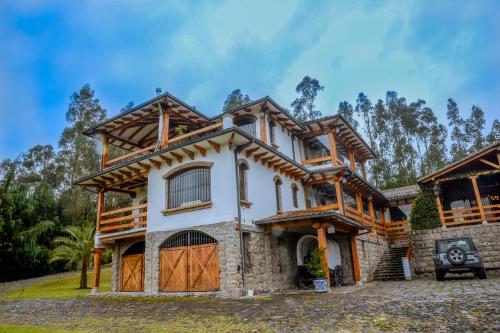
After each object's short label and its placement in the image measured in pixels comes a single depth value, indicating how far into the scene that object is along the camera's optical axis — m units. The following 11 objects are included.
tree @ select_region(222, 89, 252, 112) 51.34
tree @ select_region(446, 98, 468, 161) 47.13
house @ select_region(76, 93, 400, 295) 13.98
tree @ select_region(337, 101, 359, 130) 49.69
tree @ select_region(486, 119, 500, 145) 46.81
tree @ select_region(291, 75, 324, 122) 48.03
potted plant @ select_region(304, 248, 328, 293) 12.96
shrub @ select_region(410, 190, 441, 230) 20.97
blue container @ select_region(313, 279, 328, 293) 12.93
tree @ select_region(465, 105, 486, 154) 47.44
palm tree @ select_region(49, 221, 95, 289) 23.05
